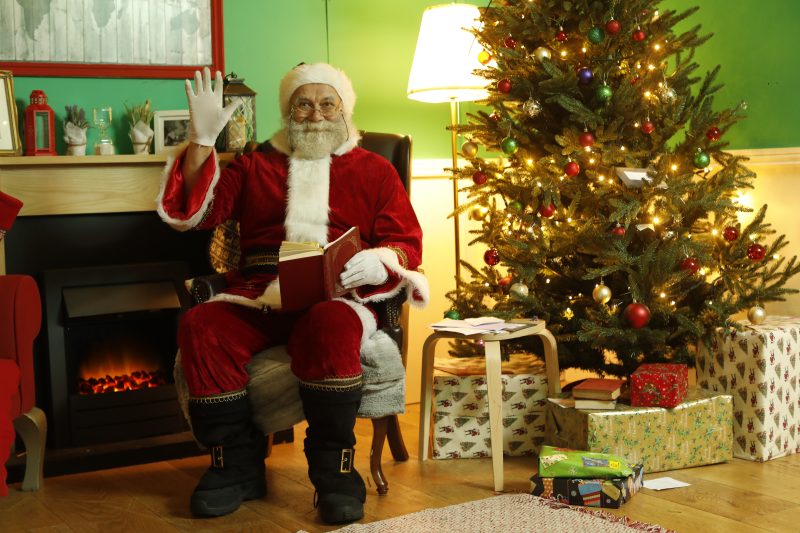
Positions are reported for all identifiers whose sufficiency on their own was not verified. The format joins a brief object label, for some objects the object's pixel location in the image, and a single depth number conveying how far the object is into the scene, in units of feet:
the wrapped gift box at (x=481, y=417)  9.93
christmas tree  9.71
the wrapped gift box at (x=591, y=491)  8.14
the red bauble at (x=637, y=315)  9.45
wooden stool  8.79
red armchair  8.62
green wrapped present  8.31
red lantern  10.31
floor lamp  11.62
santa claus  8.16
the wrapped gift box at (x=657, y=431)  9.12
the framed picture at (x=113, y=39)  10.68
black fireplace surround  10.23
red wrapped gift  9.21
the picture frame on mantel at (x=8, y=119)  10.19
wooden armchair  8.75
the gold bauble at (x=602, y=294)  9.66
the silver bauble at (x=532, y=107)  10.09
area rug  7.49
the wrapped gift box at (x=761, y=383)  9.47
